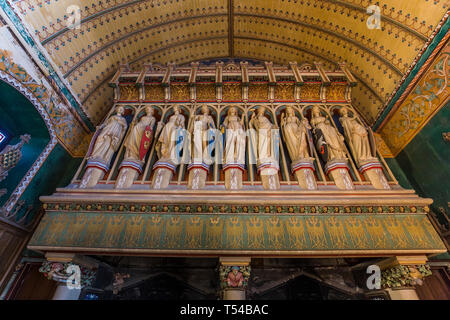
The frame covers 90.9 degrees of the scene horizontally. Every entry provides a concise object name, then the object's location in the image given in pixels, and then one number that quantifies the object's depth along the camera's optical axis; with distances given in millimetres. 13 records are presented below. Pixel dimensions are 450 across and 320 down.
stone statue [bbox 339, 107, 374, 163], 5501
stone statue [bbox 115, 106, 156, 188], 5070
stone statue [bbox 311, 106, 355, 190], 5027
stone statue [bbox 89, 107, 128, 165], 5418
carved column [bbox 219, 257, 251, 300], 3729
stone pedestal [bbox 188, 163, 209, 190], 4868
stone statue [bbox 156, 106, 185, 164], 5441
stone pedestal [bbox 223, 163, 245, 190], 4877
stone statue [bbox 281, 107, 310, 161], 5500
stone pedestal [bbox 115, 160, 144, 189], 4930
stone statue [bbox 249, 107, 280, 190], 5035
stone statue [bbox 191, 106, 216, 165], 5407
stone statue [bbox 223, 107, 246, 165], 5355
